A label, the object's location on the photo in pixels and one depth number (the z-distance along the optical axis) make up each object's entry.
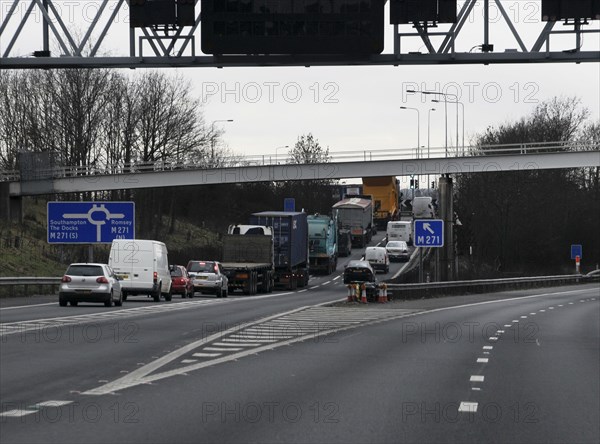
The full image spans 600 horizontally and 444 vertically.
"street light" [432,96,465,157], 70.31
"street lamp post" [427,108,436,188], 94.26
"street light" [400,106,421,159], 95.22
